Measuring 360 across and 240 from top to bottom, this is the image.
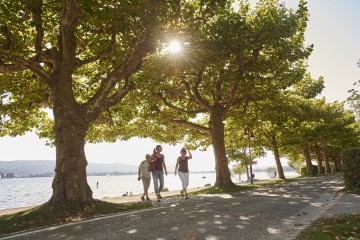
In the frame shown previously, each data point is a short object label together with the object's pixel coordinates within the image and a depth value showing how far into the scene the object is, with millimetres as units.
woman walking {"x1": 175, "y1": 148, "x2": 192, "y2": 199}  12844
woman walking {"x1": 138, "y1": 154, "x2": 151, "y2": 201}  14133
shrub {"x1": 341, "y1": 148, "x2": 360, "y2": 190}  12469
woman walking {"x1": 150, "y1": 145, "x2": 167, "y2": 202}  12828
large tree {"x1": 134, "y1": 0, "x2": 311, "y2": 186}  12695
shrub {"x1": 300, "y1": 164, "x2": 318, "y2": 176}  54175
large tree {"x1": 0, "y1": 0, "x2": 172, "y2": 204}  10211
